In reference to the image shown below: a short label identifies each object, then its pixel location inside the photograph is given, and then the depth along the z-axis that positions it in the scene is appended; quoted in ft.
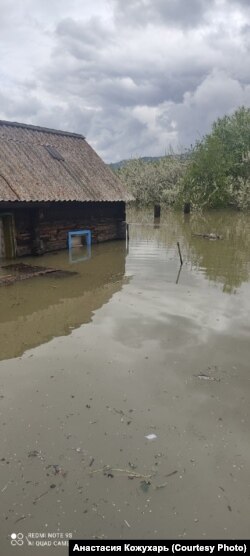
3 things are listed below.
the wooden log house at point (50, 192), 49.34
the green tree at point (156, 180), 150.30
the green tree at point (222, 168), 127.85
